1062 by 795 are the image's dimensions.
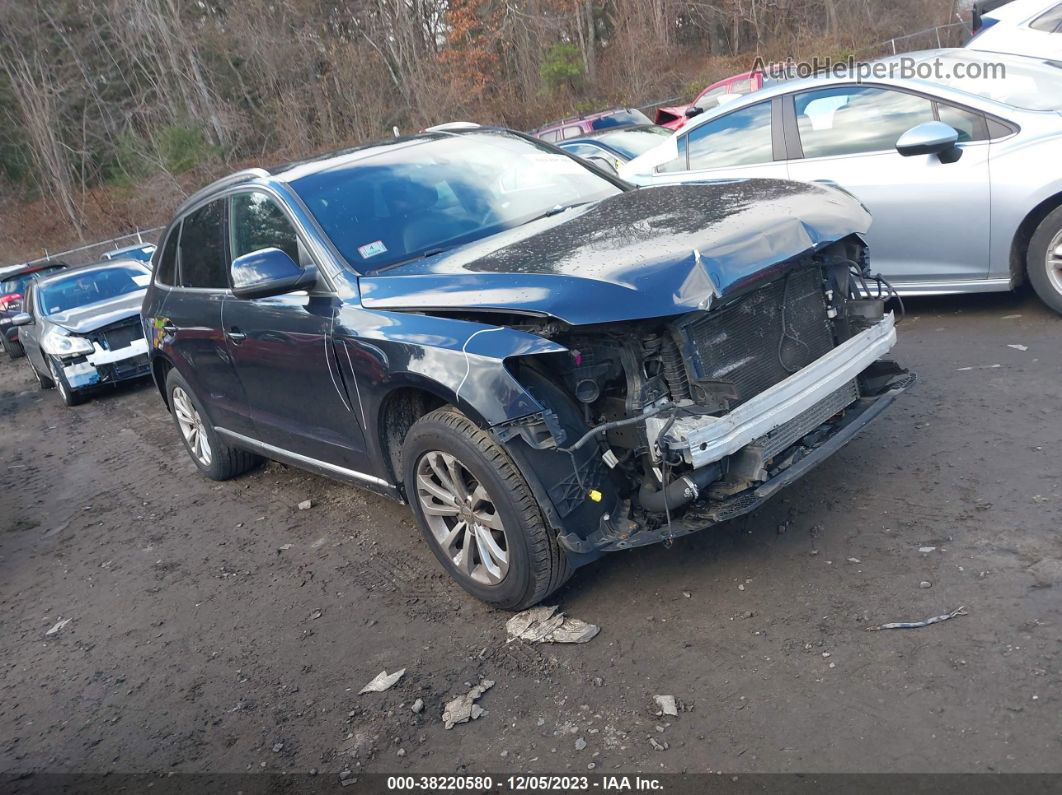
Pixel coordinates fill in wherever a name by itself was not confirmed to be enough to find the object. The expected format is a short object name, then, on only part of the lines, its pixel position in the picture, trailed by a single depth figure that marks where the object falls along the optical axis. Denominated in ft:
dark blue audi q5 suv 11.43
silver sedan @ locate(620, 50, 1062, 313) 19.25
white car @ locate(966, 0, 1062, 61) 31.37
